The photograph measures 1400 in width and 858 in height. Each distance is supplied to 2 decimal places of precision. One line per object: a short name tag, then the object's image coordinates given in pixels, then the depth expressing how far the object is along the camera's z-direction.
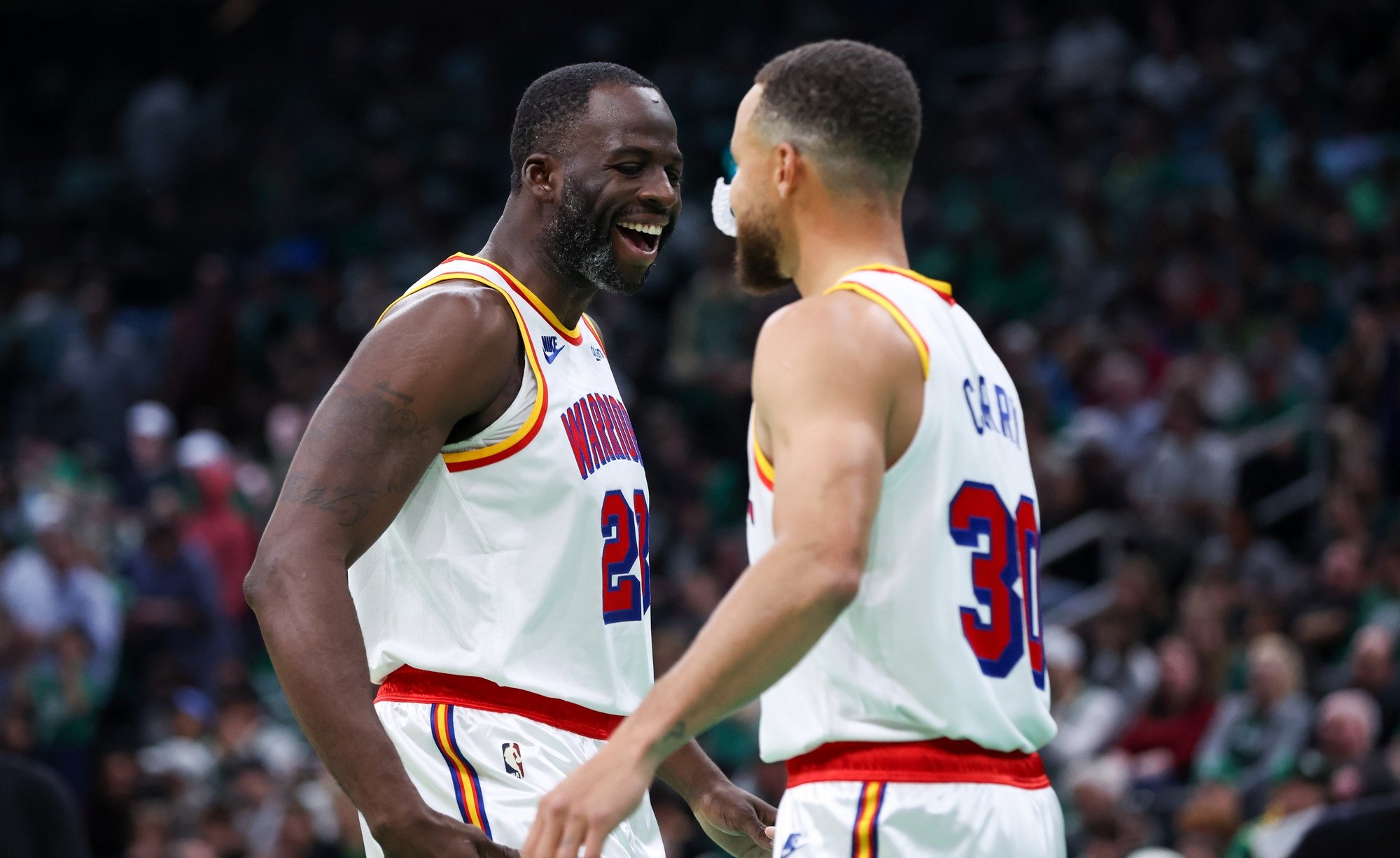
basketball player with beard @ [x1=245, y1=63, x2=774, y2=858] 6.69
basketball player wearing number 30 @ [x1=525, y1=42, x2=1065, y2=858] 5.57
